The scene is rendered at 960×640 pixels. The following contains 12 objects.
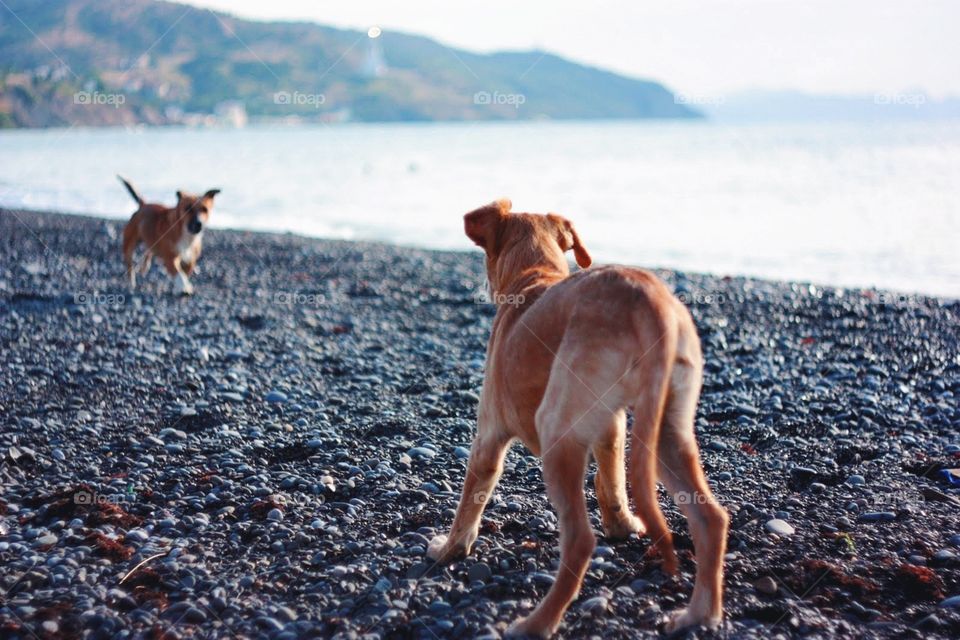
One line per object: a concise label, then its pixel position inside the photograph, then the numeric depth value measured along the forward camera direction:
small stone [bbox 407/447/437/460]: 6.44
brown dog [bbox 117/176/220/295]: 13.51
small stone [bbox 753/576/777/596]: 4.42
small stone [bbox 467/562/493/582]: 4.56
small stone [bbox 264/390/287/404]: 7.87
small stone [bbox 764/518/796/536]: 5.13
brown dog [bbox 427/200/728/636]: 3.66
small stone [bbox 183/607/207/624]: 4.09
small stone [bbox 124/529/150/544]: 4.96
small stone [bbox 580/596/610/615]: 4.16
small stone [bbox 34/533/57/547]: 4.87
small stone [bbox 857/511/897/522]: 5.30
